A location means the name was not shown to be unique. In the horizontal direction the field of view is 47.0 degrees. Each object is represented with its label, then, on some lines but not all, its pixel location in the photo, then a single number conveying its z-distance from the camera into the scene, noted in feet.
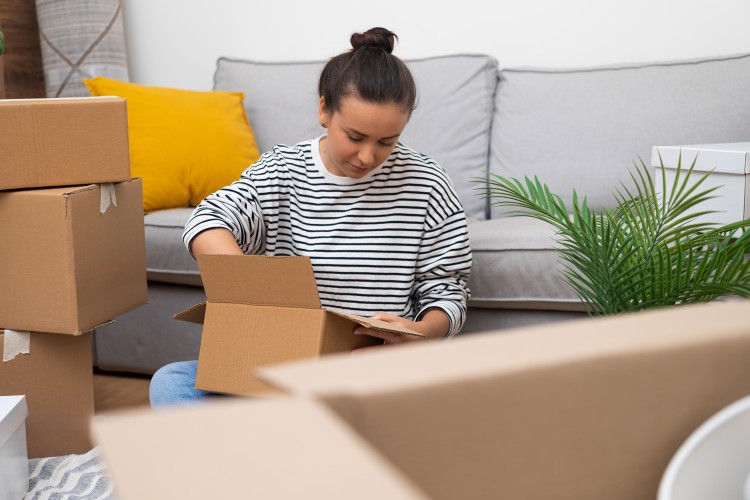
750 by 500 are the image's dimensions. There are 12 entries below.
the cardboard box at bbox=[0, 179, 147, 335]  5.05
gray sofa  6.17
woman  4.61
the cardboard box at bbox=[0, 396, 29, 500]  4.67
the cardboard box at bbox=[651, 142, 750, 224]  4.88
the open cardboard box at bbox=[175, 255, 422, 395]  3.68
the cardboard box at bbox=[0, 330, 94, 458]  5.45
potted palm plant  4.15
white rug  5.15
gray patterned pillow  9.13
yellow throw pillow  7.48
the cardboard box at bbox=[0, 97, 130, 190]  5.00
